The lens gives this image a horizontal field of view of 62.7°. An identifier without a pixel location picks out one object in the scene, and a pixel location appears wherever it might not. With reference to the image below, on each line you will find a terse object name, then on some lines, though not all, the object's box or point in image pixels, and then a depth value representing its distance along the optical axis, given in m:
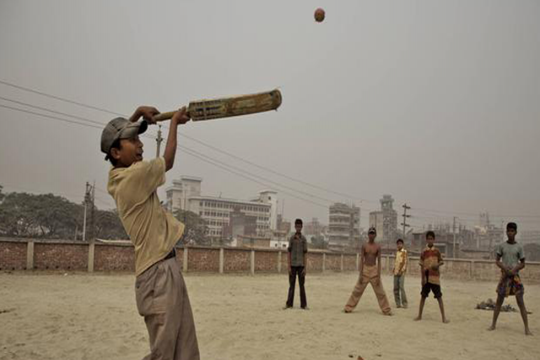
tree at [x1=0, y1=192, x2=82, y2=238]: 54.84
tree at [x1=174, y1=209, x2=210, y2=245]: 69.28
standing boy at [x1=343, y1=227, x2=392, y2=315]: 10.02
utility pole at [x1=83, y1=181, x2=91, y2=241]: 47.56
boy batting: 2.53
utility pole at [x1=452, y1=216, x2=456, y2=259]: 54.32
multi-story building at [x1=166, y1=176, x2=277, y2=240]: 112.33
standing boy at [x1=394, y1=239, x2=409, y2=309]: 11.78
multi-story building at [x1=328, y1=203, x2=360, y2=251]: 113.75
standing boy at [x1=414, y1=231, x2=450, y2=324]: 9.38
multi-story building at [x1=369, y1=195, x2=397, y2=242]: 123.70
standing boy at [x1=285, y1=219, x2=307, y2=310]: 10.68
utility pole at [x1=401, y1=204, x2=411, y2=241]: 54.97
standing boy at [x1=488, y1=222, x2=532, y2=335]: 8.25
